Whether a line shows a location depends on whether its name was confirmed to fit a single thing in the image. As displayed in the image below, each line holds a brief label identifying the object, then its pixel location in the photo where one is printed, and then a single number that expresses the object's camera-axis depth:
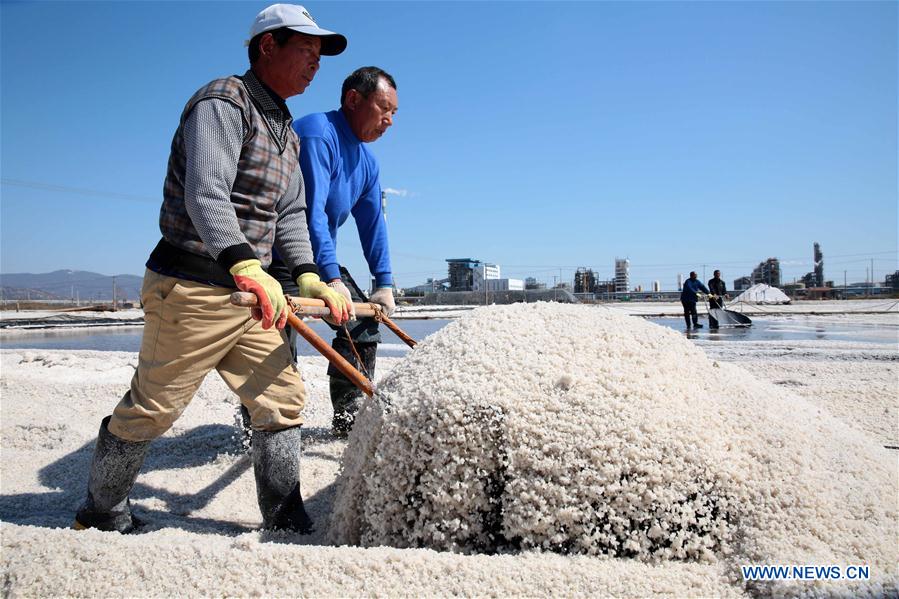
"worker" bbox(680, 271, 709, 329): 13.16
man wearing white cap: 1.81
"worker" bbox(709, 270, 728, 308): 14.63
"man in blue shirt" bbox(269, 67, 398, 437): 2.78
